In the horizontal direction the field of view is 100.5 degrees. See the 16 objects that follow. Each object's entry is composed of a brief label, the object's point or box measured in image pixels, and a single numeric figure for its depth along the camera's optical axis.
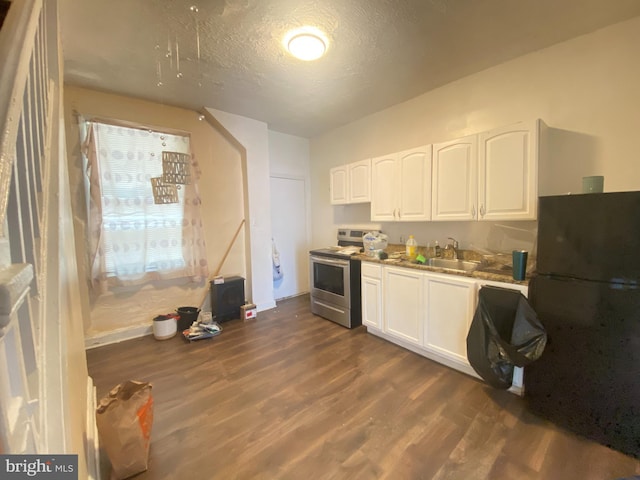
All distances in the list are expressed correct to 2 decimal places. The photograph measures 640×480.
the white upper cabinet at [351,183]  3.30
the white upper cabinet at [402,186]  2.66
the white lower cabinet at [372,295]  2.85
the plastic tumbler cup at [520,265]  1.90
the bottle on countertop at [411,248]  2.94
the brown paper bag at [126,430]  1.33
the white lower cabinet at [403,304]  2.49
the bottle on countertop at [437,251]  2.89
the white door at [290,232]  4.28
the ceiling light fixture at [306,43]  1.92
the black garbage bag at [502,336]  1.70
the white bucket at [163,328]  2.94
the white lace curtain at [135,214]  2.74
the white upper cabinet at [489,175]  2.02
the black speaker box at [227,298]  3.37
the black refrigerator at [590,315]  1.46
